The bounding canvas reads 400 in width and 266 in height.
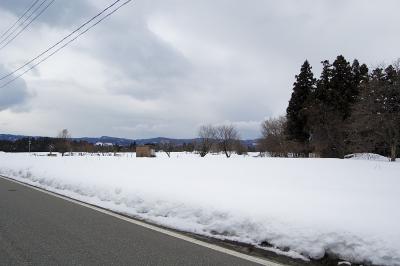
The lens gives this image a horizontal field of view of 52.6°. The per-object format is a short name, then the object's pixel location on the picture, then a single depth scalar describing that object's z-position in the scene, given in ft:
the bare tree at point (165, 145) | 372.09
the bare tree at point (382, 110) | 81.46
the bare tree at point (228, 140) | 307.21
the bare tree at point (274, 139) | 199.81
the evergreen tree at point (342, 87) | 158.10
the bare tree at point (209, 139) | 322.42
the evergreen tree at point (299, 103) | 173.37
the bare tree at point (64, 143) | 373.03
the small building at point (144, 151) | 200.18
